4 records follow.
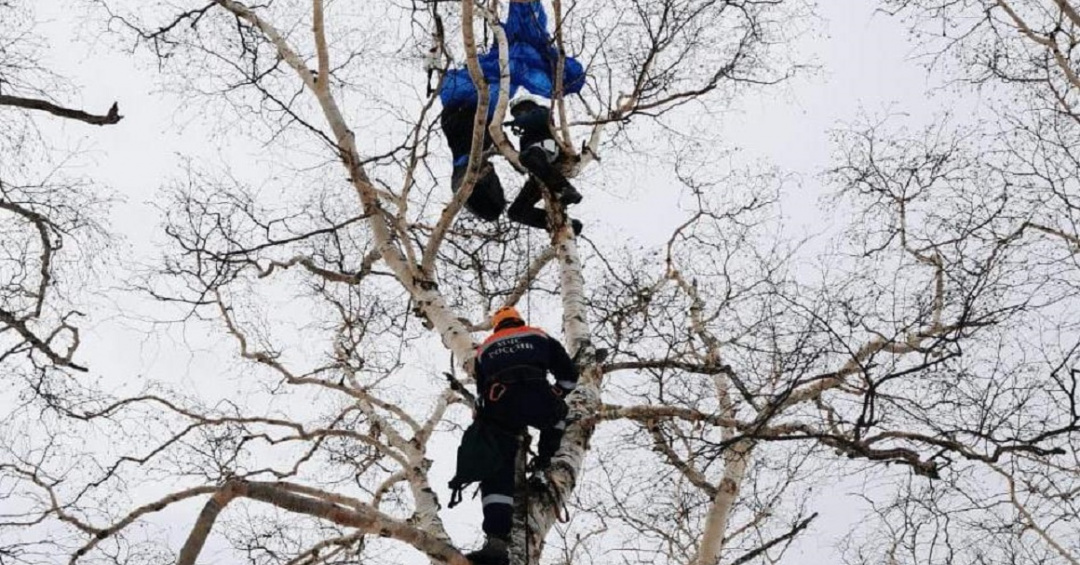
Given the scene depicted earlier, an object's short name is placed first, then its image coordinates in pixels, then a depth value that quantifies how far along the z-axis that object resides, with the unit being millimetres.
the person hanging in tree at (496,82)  12508
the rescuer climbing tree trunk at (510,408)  9078
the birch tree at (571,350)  8344
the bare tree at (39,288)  9508
